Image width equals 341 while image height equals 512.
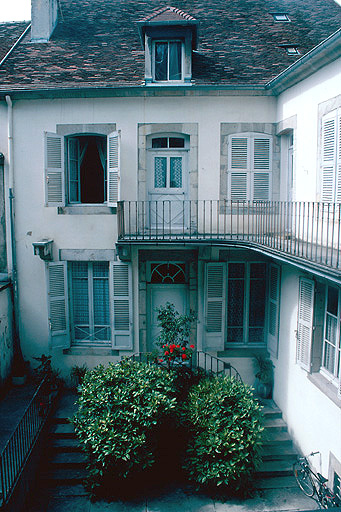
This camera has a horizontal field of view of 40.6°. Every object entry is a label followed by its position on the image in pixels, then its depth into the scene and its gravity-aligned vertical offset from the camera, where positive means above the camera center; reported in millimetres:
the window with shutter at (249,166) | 9719 +792
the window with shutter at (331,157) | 6969 +734
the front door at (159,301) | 10395 -2201
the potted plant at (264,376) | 9781 -3666
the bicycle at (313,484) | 6934 -4502
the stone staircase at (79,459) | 7844 -4542
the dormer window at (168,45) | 9477 +3347
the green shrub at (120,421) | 7238 -3509
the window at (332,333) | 7117 -2068
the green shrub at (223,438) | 7367 -3791
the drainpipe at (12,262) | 9836 -1301
